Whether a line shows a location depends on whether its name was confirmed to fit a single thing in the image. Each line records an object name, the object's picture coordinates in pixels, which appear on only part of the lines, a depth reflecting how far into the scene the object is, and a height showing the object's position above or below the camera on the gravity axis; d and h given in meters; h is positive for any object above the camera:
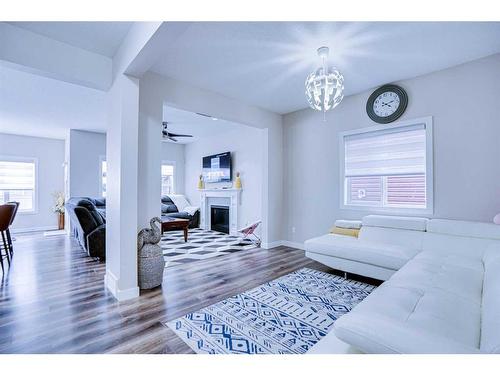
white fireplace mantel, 6.20 -0.32
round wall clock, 3.41 +1.27
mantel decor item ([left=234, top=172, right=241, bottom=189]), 6.09 +0.19
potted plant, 6.62 -0.43
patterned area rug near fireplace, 4.00 -1.11
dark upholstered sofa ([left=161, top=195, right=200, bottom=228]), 6.94 -0.65
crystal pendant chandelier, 2.40 +1.03
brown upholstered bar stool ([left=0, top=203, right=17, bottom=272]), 3.31 -0.34
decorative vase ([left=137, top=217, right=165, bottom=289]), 2.67 -0.76
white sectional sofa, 0.98 -0.66
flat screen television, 6.42 +0.64
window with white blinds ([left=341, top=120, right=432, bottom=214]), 3.31 +0.34
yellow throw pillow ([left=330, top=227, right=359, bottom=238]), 3.46 -0.60
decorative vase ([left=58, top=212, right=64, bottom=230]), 6.71 -0.85
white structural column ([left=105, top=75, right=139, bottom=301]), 2.43 +0.03
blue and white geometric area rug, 1.74 -1.11
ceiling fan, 5.28 +1.28
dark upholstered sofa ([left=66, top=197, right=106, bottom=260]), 3.82 -0.60
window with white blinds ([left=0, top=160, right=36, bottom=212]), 6.27 +0.21
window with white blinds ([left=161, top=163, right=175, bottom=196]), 7.95 +0.38
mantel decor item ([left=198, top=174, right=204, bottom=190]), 7.30 +0.18
